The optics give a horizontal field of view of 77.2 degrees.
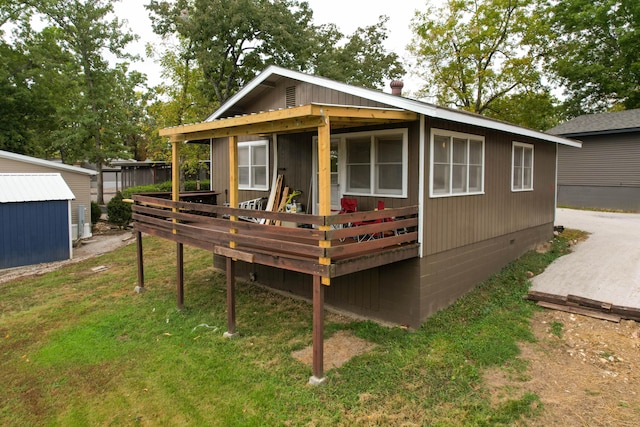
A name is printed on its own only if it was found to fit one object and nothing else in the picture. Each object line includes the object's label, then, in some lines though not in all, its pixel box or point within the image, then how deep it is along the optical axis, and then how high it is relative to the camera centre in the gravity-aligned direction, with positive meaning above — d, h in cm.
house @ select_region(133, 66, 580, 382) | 500 -14
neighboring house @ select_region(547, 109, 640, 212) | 1769 +124
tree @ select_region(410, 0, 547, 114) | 2295 +847
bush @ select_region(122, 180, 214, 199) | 2117 +8
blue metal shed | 1041 -85
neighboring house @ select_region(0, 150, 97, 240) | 1312 +45
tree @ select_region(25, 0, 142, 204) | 1819 +517
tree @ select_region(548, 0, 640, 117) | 2338 +876
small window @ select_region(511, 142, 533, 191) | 884 +53
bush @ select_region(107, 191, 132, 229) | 1568 -93
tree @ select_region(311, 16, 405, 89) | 2644 +923
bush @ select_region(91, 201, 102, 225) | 1577 -95
